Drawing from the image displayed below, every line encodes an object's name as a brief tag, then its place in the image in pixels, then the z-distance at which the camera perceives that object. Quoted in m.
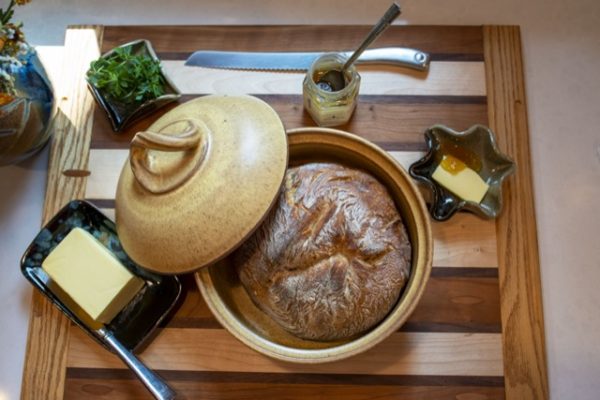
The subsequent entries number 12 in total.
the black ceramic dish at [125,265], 1.28
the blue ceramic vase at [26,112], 1.25
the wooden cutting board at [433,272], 1.29
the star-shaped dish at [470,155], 1.31
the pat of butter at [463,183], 1.32
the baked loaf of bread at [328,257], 1.08
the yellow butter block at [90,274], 1.24
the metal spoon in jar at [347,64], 1.07
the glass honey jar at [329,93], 1.26
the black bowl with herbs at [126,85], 1.35
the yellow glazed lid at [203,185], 0.96
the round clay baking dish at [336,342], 1.06
